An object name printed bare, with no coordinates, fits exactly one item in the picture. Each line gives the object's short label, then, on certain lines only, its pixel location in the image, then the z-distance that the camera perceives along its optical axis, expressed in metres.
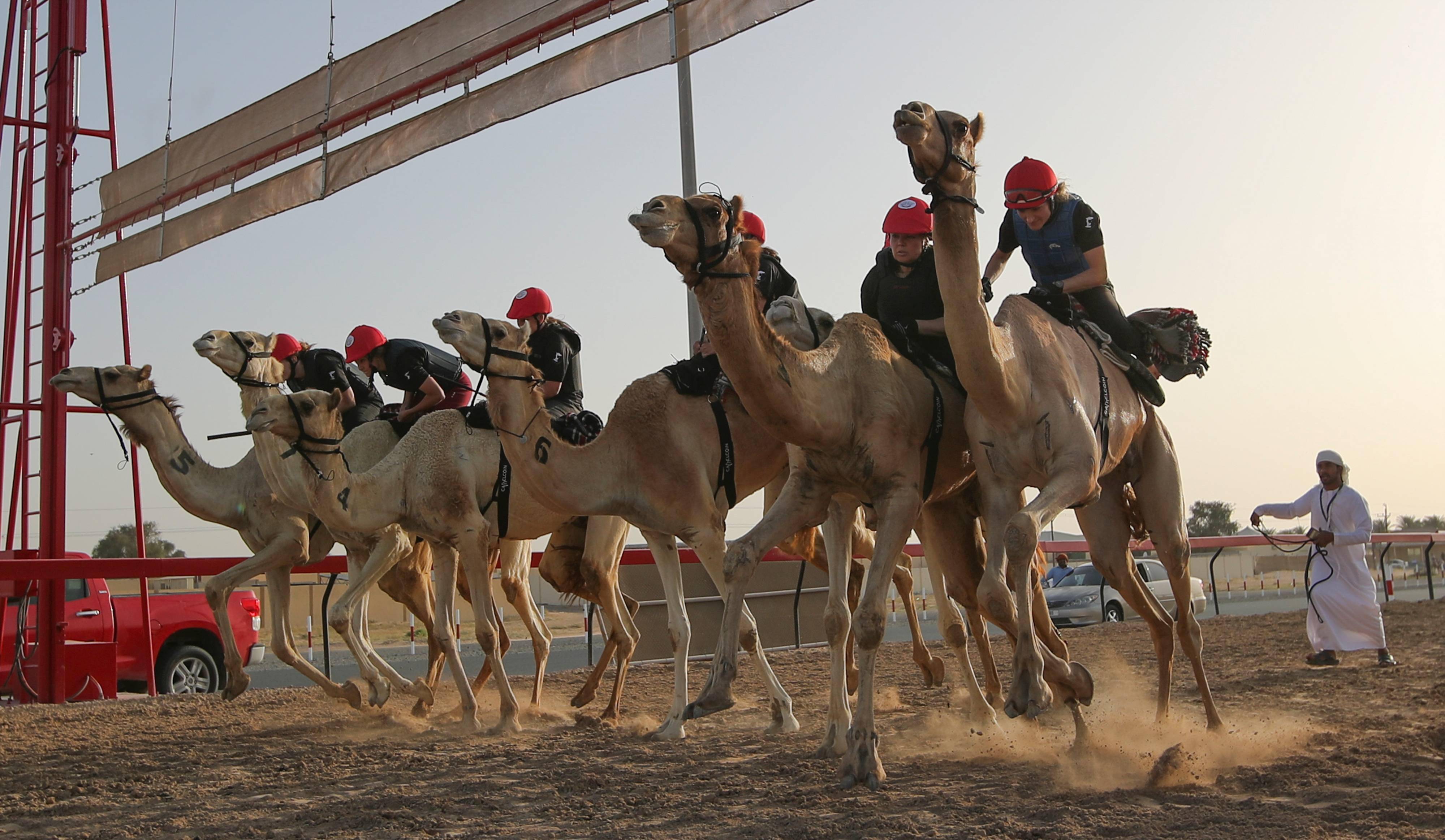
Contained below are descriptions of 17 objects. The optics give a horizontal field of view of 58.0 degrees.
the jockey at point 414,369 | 10.62
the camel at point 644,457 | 8.08
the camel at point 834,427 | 5.97
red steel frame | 13.49
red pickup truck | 13.43
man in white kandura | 12.95
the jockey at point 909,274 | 7.77
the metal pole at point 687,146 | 13.37
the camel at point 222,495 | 10.34
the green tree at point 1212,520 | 86.94
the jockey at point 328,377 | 11.02
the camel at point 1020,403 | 5.90
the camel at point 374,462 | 9.82
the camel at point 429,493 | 9.27
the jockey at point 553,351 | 8.70
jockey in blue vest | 7.69
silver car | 22.97
